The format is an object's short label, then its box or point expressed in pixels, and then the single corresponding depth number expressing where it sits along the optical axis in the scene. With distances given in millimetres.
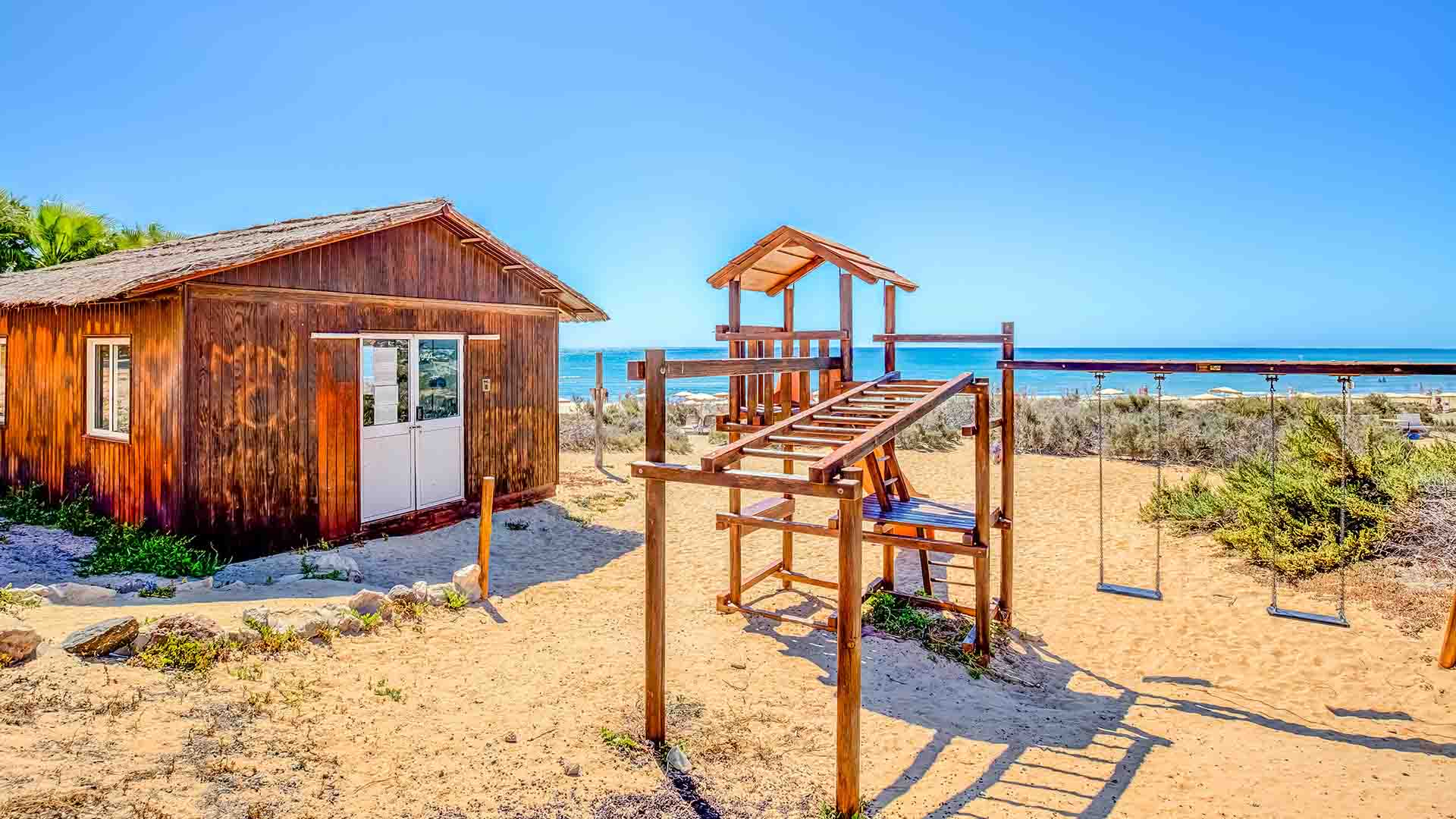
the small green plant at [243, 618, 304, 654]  5246
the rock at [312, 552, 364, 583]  7531
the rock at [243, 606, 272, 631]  5441
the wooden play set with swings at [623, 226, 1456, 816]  3818
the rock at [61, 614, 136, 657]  4695
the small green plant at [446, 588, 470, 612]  6648
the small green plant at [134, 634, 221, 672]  4707
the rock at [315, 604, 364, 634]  5773
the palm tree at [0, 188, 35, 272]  14844
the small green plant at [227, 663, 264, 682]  4727
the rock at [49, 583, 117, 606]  5945
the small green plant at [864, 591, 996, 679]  6262
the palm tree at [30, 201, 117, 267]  15062
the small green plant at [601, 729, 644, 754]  4367
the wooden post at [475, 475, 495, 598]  6980
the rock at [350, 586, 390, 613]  6113
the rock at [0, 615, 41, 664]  4430
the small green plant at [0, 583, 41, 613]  5641
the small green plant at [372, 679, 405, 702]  4796
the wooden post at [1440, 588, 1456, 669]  5359
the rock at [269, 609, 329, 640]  5512
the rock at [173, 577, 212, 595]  6539
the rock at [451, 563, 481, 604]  6871
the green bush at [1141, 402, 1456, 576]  8555
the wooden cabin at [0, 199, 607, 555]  7582
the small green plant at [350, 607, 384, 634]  5914
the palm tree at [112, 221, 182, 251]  16094
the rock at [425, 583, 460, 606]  6711
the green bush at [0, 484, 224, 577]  7055
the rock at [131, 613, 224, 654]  4875
